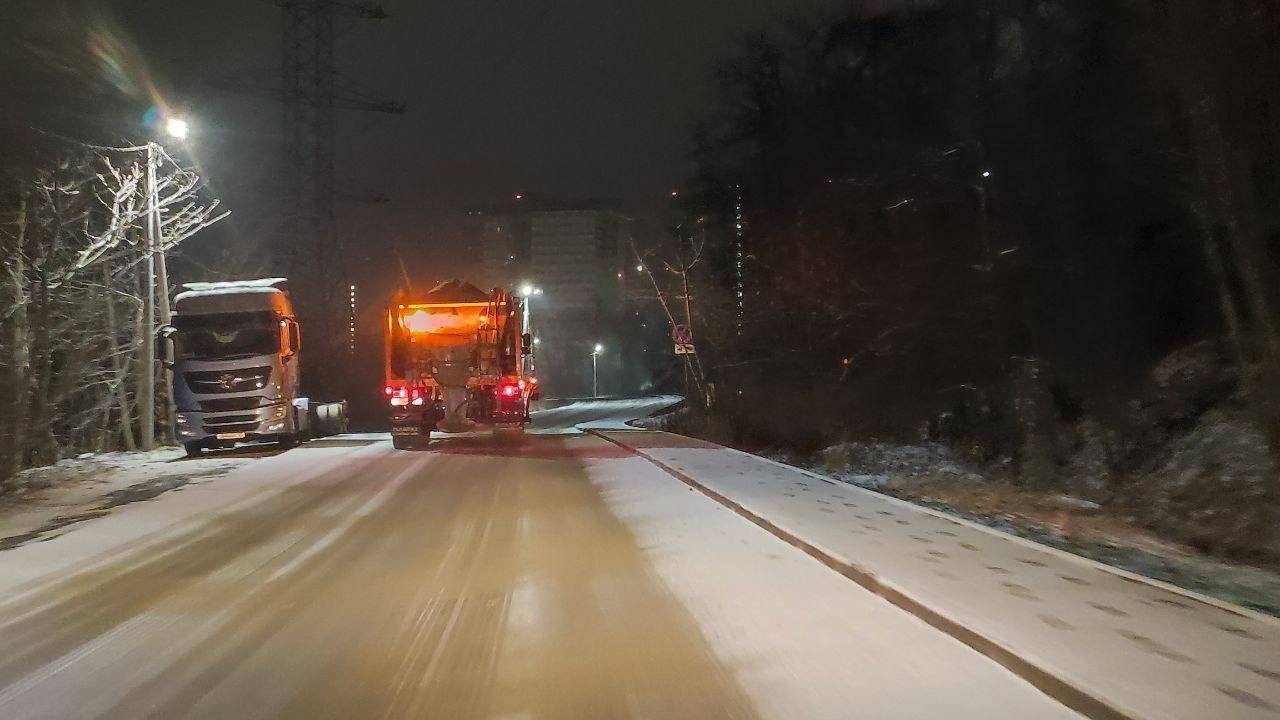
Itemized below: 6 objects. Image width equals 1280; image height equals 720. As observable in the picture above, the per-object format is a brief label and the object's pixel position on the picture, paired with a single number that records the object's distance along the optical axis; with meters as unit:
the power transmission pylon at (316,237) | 48.06
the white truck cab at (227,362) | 24.33
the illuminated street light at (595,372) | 86.44
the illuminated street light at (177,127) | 23.88
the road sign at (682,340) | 29.86
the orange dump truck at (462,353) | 25.64
